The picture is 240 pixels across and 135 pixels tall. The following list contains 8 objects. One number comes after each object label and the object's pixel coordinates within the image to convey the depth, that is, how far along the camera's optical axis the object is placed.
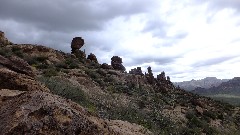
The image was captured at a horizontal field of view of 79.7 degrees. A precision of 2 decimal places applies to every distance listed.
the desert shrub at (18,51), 14.96
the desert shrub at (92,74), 15.01
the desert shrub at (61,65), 15.11
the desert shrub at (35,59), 14.19
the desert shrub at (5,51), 12.63
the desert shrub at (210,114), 15.85
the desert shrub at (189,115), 13.80
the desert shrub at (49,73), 11.49
